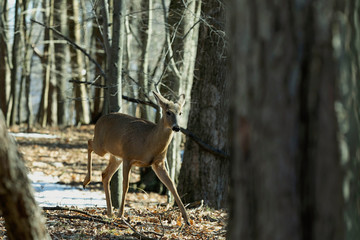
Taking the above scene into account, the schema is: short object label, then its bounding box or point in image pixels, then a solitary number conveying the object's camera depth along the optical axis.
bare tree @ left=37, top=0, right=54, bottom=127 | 45.99
